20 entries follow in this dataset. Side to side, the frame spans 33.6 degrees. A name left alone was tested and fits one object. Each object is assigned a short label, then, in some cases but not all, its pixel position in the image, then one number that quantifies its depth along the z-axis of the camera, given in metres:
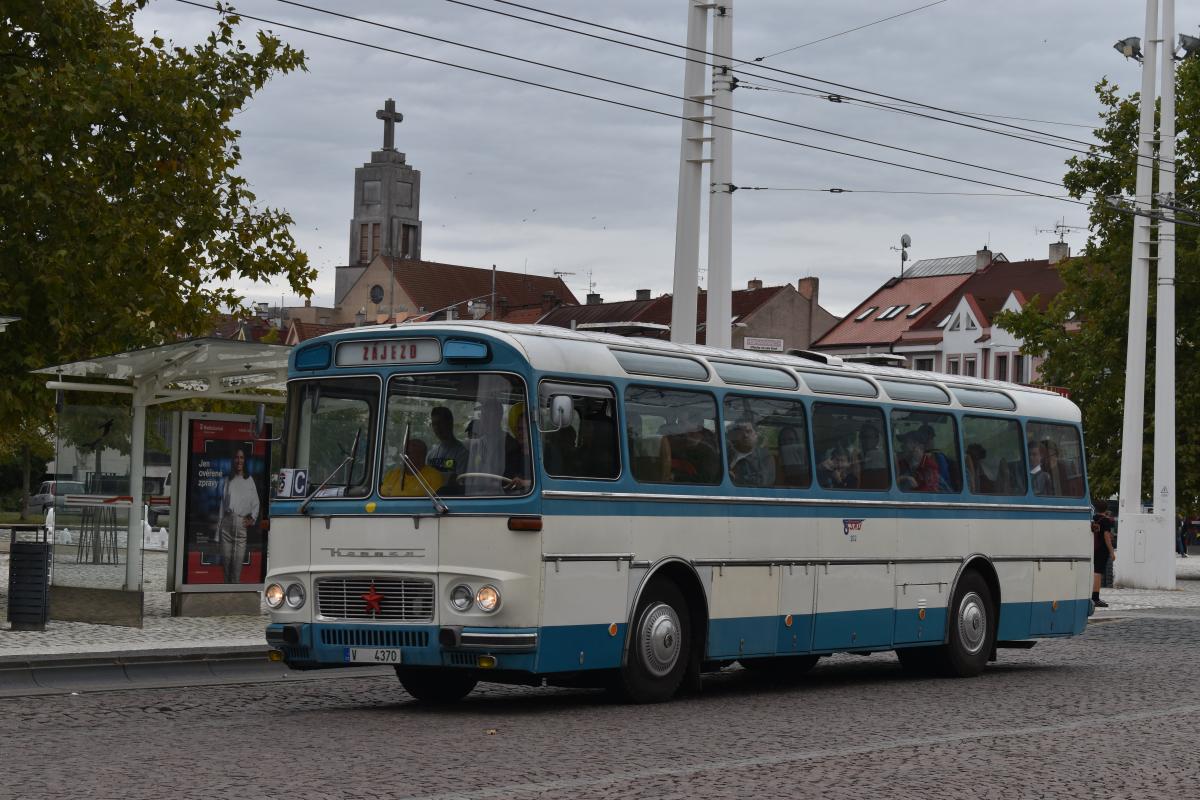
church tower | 149.75
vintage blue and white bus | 13.73
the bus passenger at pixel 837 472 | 16.95
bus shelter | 20.45
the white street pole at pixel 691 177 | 23.42
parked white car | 81.28
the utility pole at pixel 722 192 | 23.84
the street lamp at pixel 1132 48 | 41.56
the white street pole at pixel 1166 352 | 40.84
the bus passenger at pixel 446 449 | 13.88
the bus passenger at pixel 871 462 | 17.48
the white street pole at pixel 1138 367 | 40.38
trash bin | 19.89
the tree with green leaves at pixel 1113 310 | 51.28
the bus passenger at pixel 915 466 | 18.05
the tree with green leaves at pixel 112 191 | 23.20
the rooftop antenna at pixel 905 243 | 100.81
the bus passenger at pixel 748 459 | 15.86
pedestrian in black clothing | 35.78
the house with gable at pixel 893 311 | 102.44
